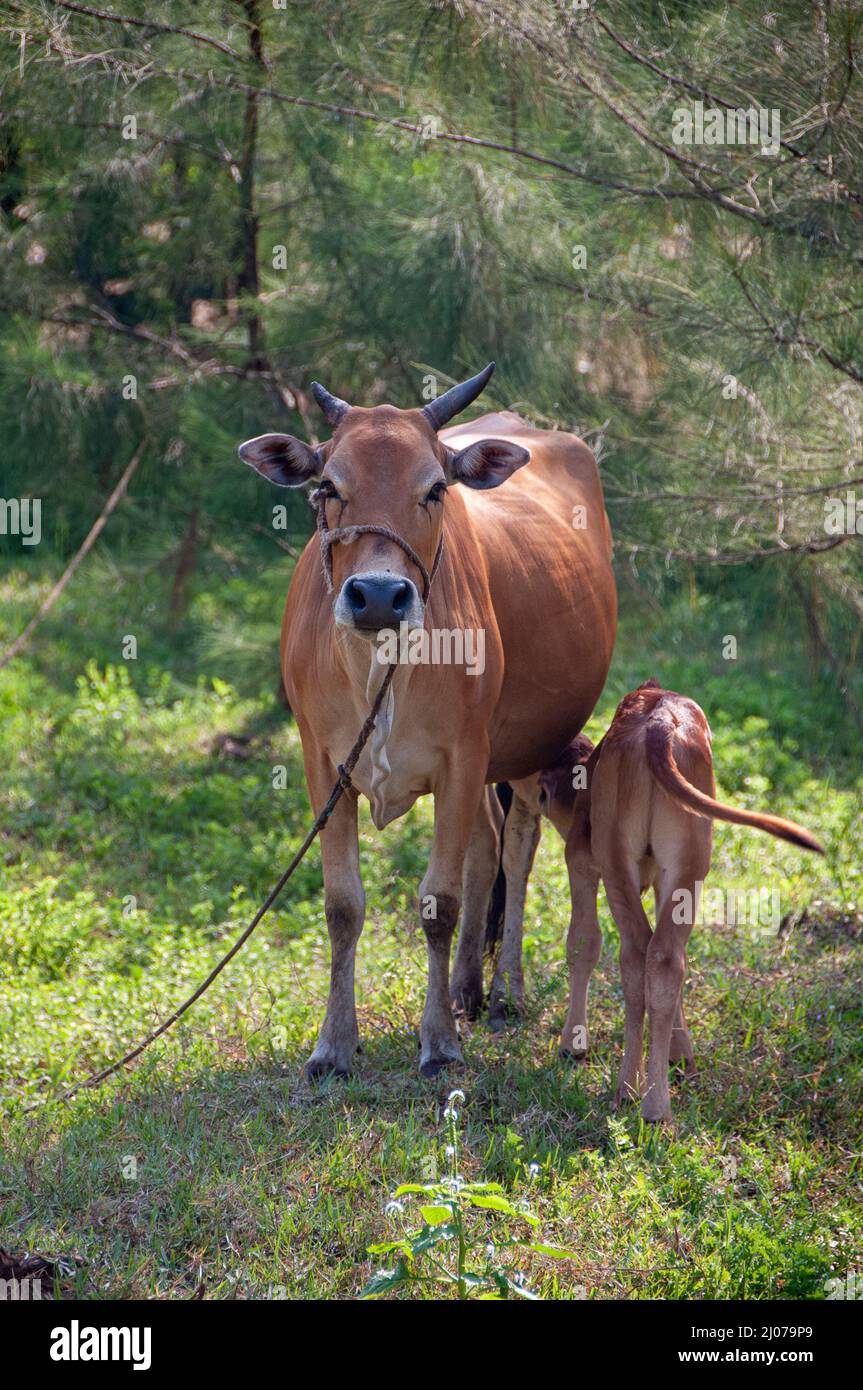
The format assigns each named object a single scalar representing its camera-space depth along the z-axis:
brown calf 8.70
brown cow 8.51
